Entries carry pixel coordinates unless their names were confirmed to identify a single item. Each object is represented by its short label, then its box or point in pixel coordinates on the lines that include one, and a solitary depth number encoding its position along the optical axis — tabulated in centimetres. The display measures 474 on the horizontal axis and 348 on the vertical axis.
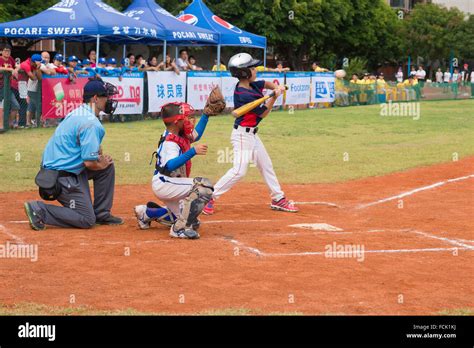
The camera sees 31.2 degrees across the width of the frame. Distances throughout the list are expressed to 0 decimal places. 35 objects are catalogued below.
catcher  935
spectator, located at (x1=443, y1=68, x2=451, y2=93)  5441
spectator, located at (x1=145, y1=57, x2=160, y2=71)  2630
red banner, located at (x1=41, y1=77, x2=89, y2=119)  2205
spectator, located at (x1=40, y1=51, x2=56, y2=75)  2169
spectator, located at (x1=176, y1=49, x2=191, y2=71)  2858
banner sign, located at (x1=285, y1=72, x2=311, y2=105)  3319
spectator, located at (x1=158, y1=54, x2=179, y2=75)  2688
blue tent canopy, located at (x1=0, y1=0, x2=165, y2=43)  2592
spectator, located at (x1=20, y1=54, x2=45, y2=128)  2114
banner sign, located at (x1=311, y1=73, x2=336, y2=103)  3512
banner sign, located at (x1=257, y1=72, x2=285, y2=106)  3126
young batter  1104
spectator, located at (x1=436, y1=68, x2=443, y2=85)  5514
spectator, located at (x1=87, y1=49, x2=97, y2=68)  2540
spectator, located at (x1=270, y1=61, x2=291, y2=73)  3318
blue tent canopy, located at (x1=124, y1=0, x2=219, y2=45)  2991
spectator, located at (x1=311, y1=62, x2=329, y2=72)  3642
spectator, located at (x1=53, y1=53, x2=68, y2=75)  2238
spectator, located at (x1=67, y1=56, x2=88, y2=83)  2261
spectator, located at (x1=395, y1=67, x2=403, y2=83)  4945
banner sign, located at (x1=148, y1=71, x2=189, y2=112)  2603
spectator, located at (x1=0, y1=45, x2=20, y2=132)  2030
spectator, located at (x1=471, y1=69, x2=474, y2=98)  5009
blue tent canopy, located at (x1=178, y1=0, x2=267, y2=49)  3325
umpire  966
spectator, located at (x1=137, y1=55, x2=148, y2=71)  2656
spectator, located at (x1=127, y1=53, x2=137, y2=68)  2655
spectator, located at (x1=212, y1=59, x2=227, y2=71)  3142
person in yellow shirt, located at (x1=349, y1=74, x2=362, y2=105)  3819
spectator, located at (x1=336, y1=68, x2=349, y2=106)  3709
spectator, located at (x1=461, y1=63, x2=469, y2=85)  5969
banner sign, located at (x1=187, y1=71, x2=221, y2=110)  2773
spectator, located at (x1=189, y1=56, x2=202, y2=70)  2956
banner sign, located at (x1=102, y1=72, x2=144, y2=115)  2463
